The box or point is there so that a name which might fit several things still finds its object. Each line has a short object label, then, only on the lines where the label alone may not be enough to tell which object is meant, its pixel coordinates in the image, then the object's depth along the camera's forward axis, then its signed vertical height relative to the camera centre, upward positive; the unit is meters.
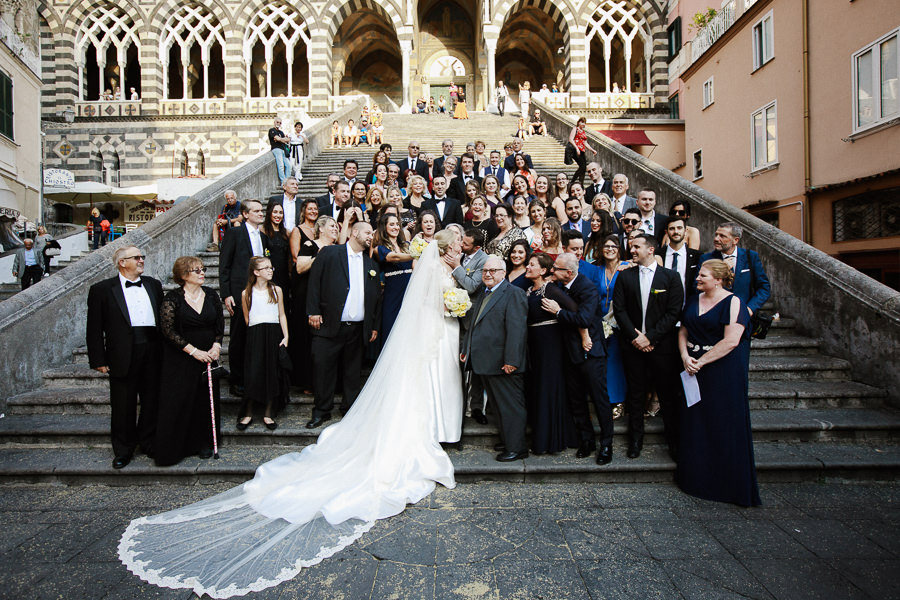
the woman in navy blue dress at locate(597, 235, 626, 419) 5.09 -0.25
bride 3.23 -1.53
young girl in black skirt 5.09 -0.43
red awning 21.38 +6.63
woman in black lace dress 4.62 -0.61
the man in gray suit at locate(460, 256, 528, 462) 4.70 -0.53
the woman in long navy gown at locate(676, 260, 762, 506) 4.01 -0.90
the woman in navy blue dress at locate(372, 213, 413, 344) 5.64 +0.31
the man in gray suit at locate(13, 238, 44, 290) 11.18 +0.78
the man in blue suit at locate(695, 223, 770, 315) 5.10 +0.22
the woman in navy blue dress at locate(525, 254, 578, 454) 4.77 -0.81
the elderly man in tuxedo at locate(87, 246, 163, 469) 4.59 -0.44
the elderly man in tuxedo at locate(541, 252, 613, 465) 4.61 -0.57
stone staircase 4.51 -1.43
